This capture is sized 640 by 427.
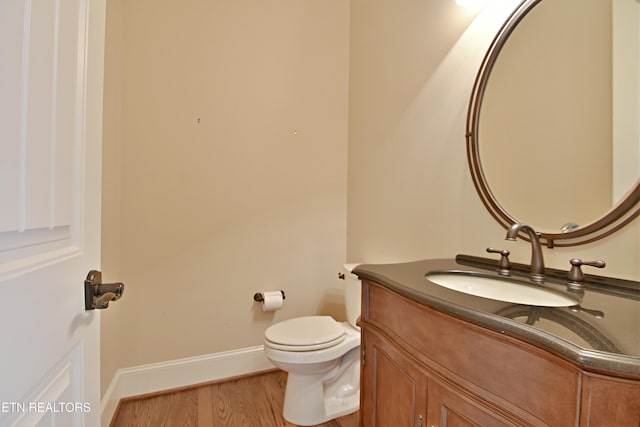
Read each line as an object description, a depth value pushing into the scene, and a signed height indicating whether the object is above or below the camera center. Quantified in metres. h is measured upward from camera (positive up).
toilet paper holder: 2.07 -0.58
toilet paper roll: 2.04 -0.60
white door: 0.37 +0.00
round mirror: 0.87 +0.33
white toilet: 1.53 -0.77
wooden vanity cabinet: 0.46 -0.33
